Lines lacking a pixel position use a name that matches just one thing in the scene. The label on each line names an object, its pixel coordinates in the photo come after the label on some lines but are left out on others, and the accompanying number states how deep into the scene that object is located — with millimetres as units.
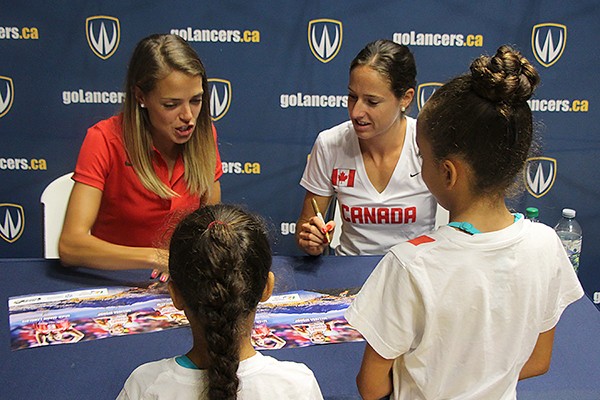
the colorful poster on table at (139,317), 1454
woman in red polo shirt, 1777
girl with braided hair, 983
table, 1286
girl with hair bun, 1076
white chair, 2109
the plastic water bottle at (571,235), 2413
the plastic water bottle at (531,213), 2273
